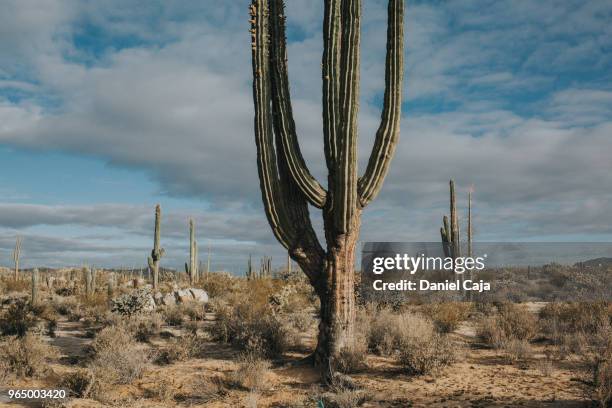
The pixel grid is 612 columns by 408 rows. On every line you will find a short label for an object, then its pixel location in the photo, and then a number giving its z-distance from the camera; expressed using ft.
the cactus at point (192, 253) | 94.58
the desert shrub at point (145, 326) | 43.24
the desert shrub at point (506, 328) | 39.09
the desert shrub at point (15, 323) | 45.27
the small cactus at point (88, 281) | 77.86
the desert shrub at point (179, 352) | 35.64
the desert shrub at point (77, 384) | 28.78
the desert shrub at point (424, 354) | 30.58
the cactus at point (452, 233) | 75.20
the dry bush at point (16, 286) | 92.02
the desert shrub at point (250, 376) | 28.98
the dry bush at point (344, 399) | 24.44
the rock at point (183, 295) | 66.49
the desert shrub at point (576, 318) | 41.93
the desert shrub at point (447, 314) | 44.50
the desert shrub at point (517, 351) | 34.22
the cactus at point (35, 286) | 68.47
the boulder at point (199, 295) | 68.33
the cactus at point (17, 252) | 117.17
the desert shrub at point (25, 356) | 32.94
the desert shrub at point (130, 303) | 53.16
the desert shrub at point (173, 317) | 51.65
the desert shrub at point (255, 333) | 36.55
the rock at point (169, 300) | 65.67
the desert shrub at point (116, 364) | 29.81
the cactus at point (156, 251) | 77.00
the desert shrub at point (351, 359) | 31.07
